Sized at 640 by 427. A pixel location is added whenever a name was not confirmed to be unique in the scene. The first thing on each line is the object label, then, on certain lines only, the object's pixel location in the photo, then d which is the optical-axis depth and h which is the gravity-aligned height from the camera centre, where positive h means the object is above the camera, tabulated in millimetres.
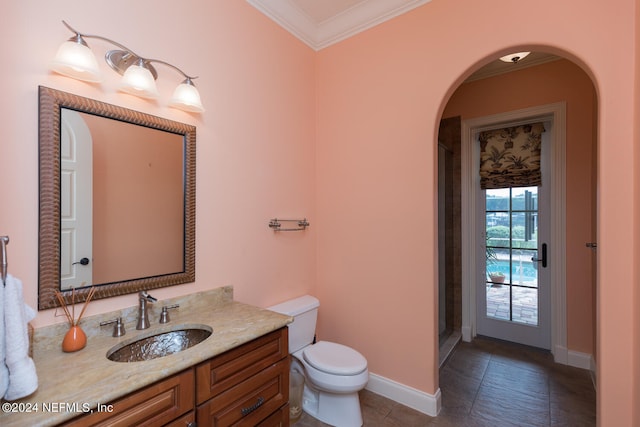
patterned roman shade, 2949 +609
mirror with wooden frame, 1224 +70
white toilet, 1800 -1002
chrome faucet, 1410 -477
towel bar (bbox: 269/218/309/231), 2204 -79
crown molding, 2150 +1556
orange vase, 1170 -515
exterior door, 2930 -529
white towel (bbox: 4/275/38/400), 852 -397
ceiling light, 2554 +1414
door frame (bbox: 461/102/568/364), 2711 +92
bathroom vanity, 886 -566
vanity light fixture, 1195 +656
